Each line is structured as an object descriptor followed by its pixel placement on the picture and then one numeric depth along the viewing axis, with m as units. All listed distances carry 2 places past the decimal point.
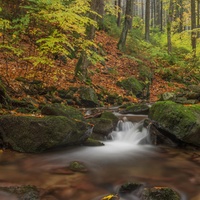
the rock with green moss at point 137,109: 10.52
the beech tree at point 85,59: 12.98
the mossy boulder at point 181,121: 7.25
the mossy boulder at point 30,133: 6.38
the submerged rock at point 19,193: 4.11
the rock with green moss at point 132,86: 14.88
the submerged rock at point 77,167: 5.66
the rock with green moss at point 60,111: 8.09
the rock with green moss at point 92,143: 7.37
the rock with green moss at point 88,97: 11.43
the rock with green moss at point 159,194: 4.17
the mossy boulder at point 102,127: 8.31
